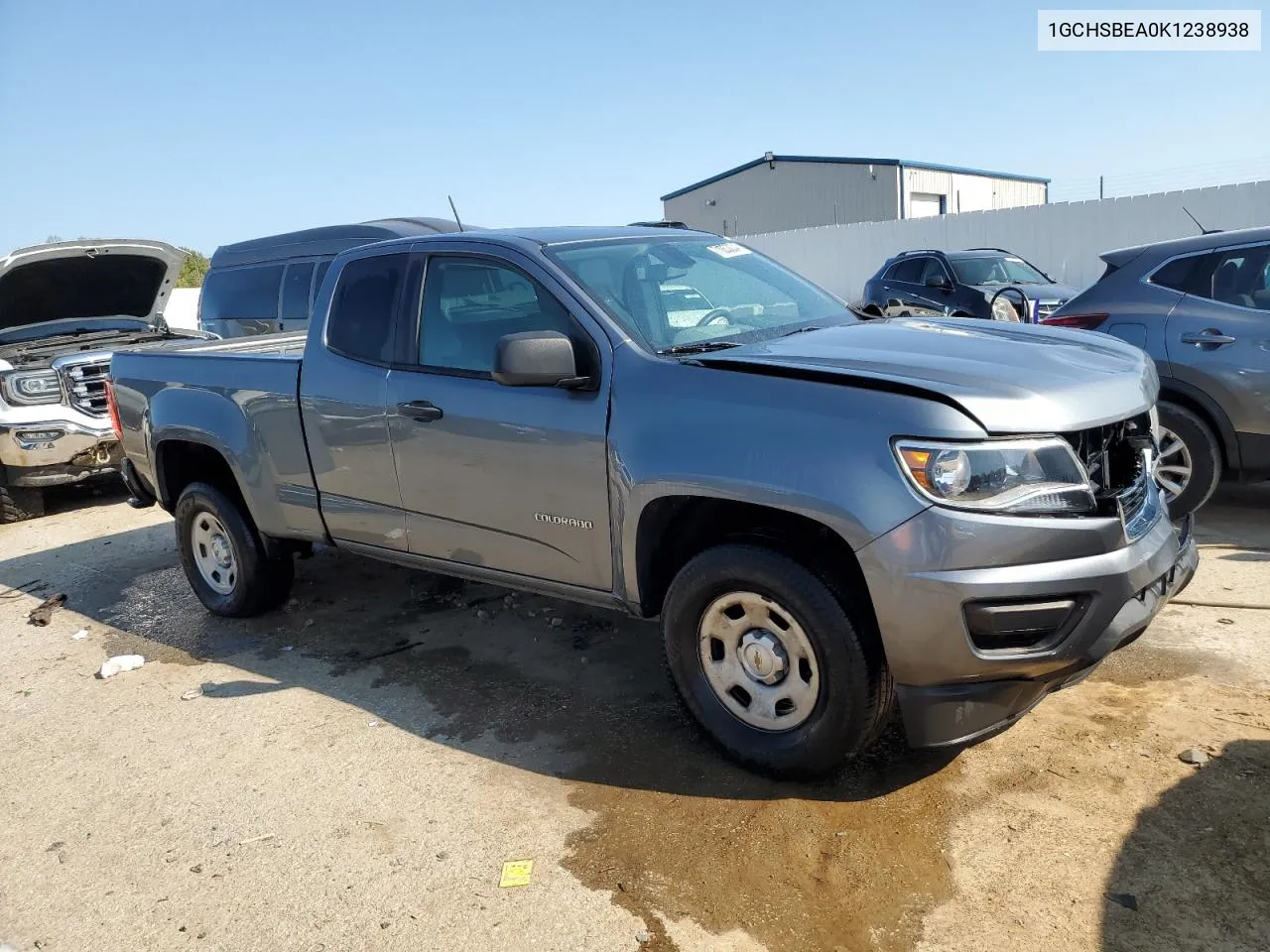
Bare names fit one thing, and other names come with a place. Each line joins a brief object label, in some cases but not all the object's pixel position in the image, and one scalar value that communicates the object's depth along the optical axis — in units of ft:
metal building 105.40
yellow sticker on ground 10.02
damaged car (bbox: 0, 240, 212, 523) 28.04
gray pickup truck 9.57
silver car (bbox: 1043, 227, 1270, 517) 18.04
